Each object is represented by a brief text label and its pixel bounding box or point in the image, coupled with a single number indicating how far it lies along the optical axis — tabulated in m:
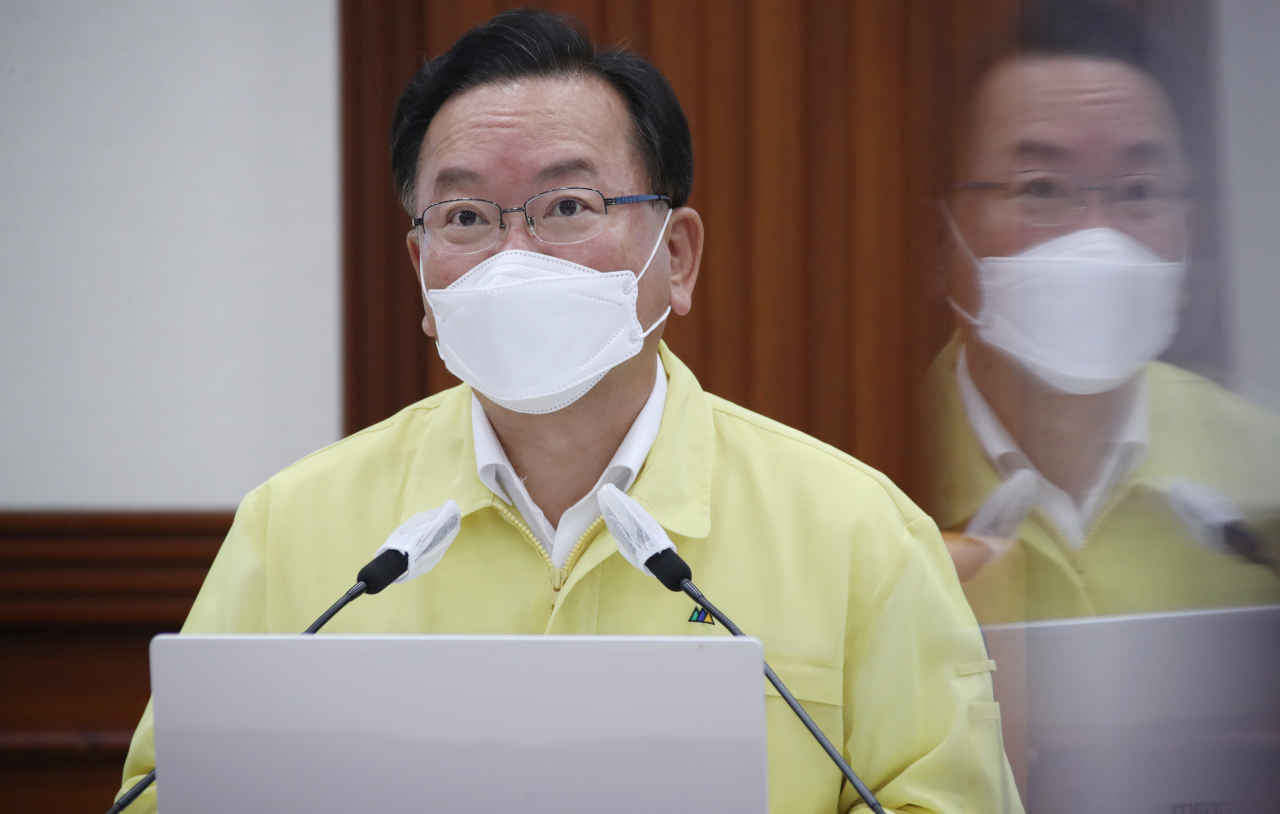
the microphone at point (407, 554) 3.36
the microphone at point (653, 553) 3.33
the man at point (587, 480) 3.48
